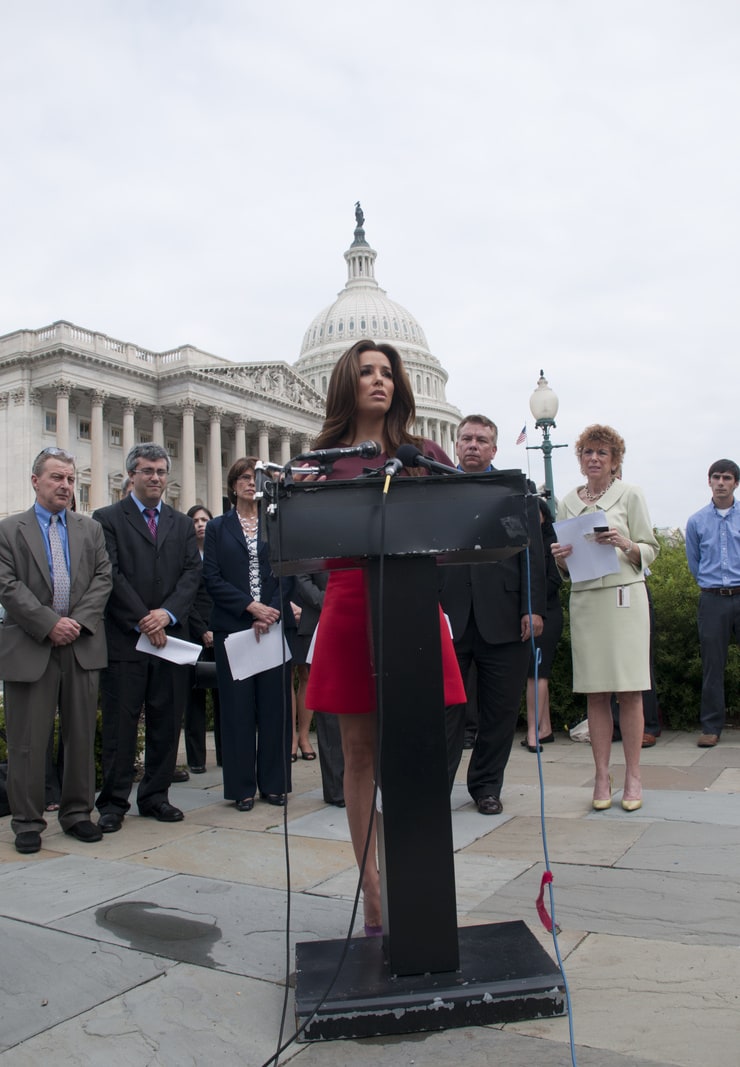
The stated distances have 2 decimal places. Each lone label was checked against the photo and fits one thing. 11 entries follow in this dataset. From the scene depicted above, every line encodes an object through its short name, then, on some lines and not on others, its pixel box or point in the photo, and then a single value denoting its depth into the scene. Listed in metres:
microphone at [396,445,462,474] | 2.83
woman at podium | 3.04
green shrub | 8.41
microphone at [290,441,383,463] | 2.83
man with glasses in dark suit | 5.55
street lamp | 16.44
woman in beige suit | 5.19
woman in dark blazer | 5.94
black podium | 2.55
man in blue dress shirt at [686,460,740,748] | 7.69
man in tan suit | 5.10
